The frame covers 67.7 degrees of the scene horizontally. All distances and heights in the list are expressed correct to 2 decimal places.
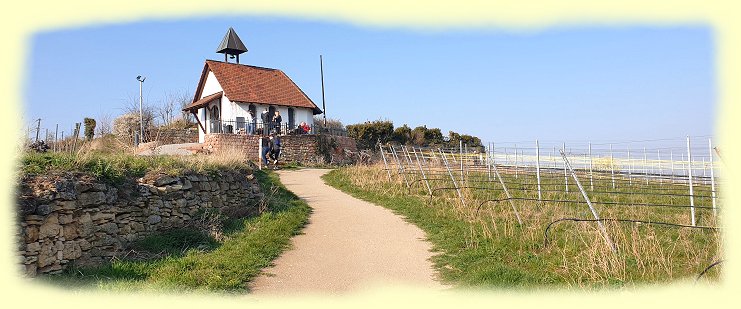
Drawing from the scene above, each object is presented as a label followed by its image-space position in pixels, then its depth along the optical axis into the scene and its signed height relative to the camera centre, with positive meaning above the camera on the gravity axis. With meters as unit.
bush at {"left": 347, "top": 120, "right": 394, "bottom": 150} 43.73 +2.08
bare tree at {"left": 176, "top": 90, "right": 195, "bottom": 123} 42.56 +3.69
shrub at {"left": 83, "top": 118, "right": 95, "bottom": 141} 36.19 +2.77
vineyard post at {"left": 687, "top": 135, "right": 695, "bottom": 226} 11.87 -0.36
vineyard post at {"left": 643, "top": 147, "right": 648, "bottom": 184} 24.02 -0.73
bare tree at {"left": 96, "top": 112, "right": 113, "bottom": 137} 35.69 +2.46
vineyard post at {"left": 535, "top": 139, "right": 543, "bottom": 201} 14.81 -0.19
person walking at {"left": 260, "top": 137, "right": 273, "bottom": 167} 26.88 +0.56
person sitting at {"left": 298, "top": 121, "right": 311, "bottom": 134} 35.05 +2.00
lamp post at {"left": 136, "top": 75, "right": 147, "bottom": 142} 33.03 +2.26
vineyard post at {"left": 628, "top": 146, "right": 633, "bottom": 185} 22.77 -0.88
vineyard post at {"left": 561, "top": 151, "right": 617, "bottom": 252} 7.76 -1.26
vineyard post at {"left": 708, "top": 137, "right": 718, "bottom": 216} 11.53 -0.58
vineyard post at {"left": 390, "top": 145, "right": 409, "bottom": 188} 19.64 -0.48
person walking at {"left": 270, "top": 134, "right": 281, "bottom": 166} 27.56 +0.60
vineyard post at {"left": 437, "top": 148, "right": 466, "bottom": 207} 14.02 -1.12
